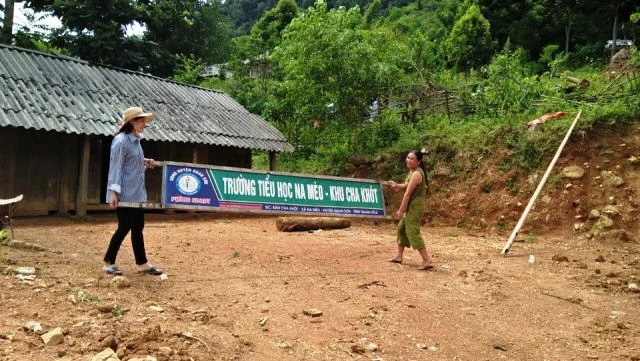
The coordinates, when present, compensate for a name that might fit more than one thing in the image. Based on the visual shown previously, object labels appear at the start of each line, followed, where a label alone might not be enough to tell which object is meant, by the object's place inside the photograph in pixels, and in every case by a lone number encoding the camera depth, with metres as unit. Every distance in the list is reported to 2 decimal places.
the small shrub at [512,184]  10.86
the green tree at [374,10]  37.62
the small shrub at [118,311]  3.71
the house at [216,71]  29.25
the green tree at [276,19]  33.53
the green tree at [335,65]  14.23
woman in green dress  6.39
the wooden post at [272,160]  15.05
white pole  7.81
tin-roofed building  10.37
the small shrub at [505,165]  11.35
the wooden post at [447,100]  15.31
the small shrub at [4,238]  5.86
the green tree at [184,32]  23.48
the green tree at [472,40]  23.89
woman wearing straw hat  4.86
